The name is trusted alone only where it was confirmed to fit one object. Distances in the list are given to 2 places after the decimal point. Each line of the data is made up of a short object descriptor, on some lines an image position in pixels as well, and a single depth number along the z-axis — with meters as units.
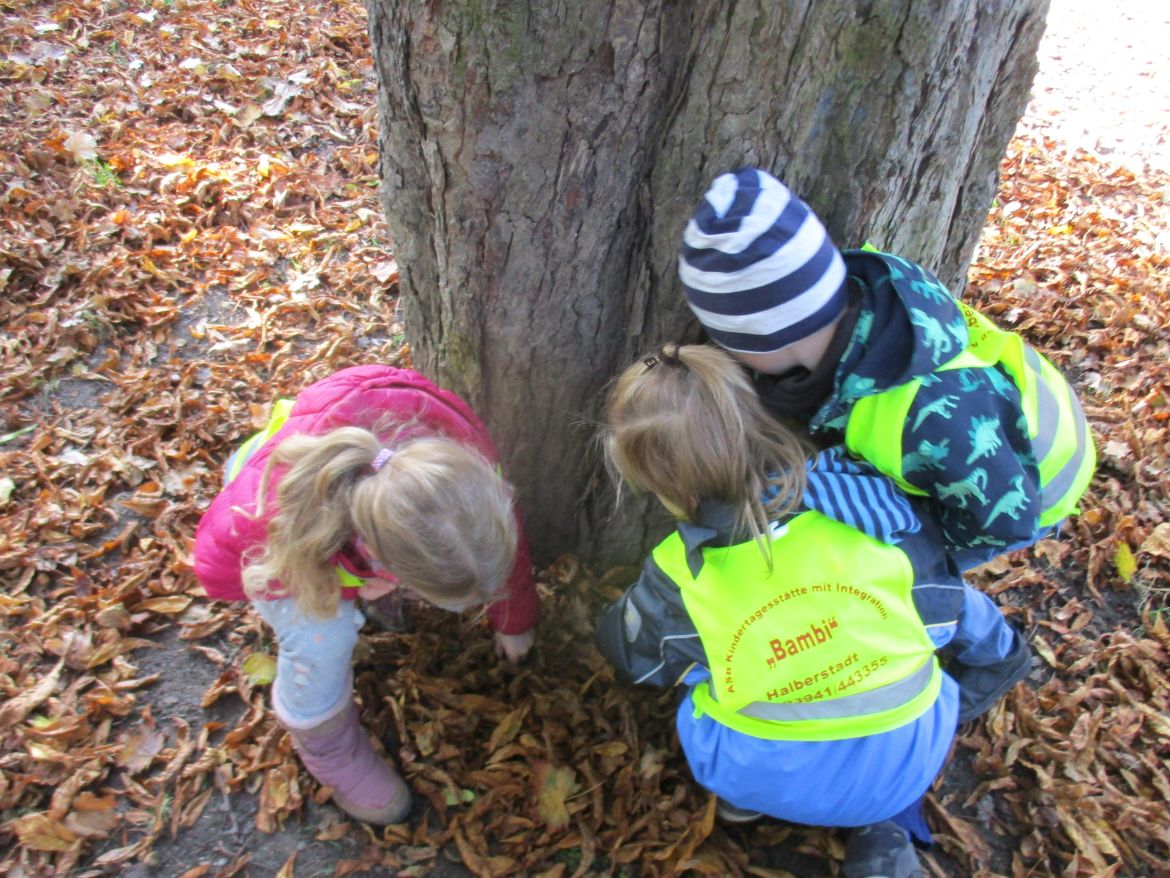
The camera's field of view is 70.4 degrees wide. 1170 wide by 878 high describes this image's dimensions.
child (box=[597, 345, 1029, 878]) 1.85
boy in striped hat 1.69
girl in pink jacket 1.80
